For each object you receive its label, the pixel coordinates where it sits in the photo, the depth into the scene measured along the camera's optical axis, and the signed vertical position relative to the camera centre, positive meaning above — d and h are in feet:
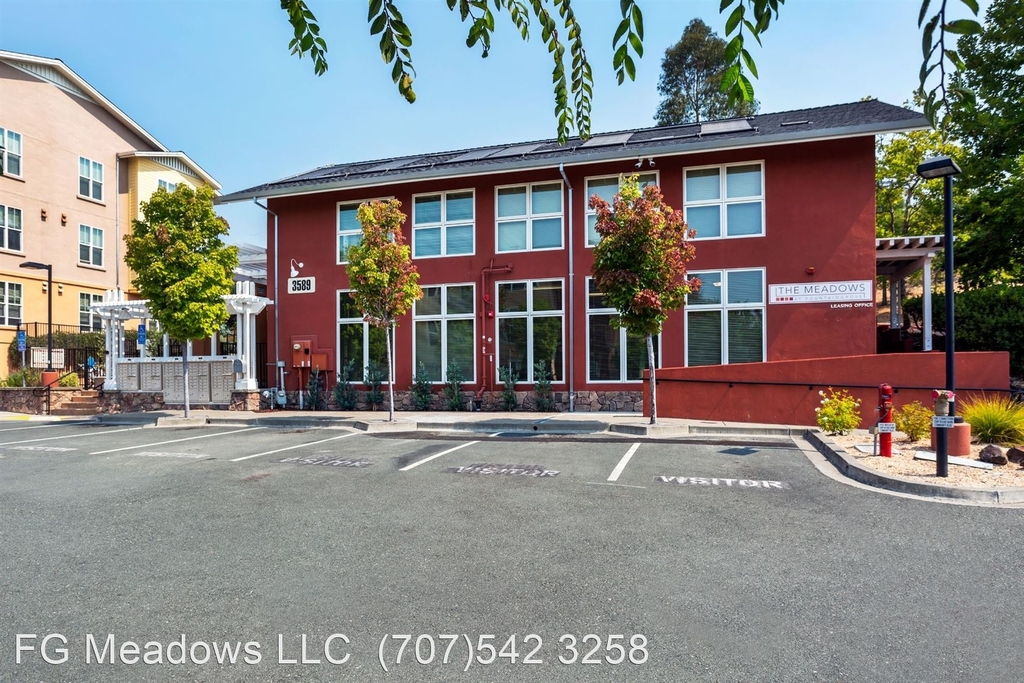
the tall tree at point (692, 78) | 133.28 +58.81
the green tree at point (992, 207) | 70.23 +15.74
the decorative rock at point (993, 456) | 28.48 -5.30
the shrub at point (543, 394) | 58.23 -4.70
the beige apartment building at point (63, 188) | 84.33 +24.08
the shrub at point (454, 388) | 60.44 -4.31
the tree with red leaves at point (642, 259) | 44.16 +6.21
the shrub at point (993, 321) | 54.44 +1.84
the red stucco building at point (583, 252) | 53.42 +8.92
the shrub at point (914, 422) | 35.27 -4.61
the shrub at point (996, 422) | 32.83 -4.37
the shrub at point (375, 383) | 63.16 -3.97
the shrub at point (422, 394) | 61.67 -4.91
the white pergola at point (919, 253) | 52.47 +7.86
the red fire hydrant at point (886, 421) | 30.71 -3.97
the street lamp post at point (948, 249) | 26.04 +4.20
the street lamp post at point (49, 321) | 73.38 +3.03
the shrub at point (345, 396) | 64.03 -5.27
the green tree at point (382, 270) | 50.88 +6.24
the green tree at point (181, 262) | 56.29 +7.79
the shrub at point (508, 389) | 59.21 -4.30
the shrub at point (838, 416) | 39.65 -4.76
